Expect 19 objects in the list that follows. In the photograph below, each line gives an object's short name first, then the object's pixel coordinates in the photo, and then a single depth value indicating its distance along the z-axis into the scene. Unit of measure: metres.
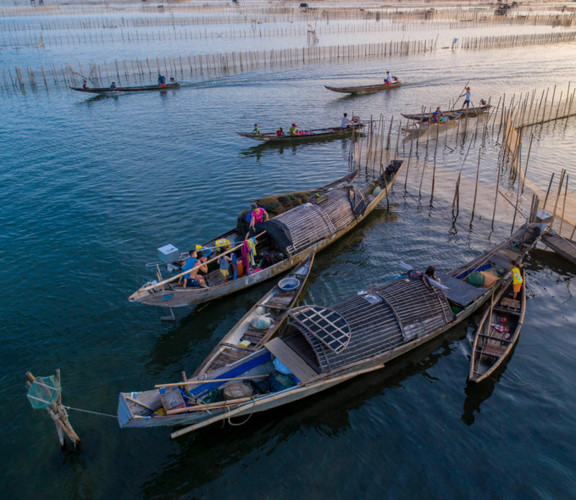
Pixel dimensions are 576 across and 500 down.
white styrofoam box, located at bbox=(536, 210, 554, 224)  18.09
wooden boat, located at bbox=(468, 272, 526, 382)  11.98
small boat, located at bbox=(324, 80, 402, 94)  44.70
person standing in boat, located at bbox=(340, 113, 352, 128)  33.12
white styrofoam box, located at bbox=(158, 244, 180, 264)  15.88
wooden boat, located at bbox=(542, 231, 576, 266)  17.20
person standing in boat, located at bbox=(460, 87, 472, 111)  35.24
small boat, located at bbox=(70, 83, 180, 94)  47.38
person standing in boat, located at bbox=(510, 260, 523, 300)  14.59
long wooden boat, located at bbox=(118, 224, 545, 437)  9.85
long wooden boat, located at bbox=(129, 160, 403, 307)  14.34
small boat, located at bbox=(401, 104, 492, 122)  34.79
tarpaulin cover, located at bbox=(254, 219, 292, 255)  17.27
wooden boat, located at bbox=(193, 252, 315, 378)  12.14
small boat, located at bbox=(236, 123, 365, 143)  31.65
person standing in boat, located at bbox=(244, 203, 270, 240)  17.98
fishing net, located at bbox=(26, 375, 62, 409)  8.81
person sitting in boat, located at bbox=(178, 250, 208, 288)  15.09
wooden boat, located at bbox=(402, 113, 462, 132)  31.44
